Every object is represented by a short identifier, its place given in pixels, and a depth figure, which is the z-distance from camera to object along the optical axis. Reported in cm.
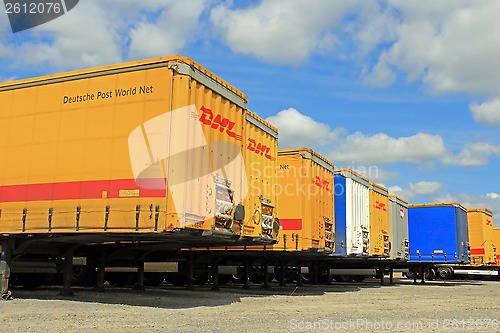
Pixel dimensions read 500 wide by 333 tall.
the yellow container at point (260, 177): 1338
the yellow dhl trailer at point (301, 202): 1636
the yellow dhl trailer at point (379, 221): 2210
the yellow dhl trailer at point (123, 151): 1035
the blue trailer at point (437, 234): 2720
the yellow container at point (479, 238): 3155
